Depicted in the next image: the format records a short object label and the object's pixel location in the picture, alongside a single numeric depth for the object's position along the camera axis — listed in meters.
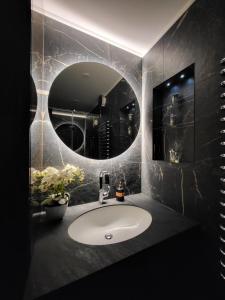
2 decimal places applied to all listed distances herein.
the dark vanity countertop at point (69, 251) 0.55
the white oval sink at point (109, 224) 1.01
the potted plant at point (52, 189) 0.94
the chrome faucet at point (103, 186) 1.28
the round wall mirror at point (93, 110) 1.18
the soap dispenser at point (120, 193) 1.36
